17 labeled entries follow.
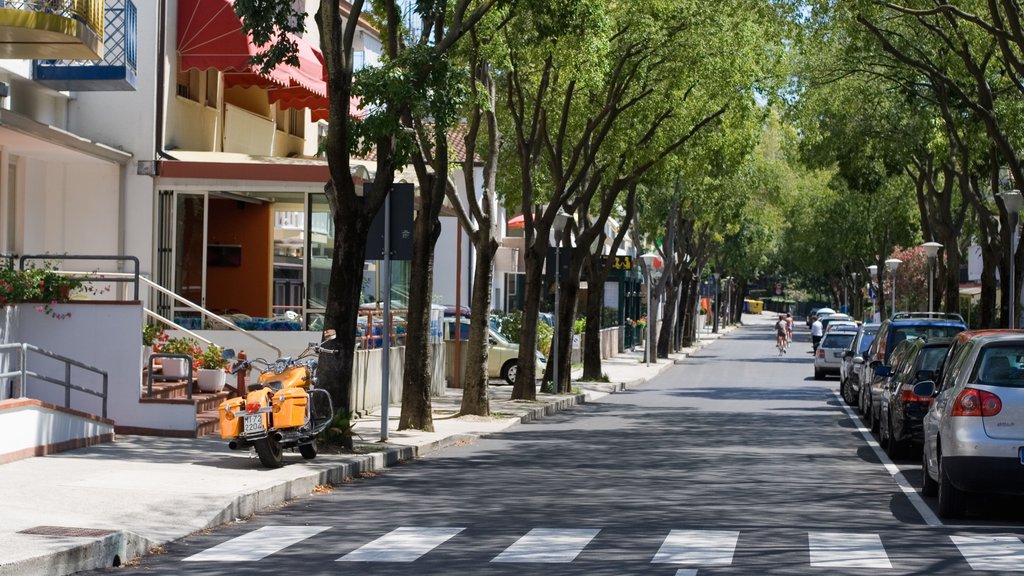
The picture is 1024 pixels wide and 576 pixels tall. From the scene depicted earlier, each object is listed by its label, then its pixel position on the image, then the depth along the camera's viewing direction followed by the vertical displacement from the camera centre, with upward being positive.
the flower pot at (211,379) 20.44 -1.07
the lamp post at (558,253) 32.50 +1.17
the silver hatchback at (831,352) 44.66 -1.24
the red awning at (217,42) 23.72 +4.11
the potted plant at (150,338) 21.00 -0.53
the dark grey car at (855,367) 29.37 -1.16
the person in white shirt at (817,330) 62.62 -0.83
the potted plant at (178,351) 20.20 -0.70
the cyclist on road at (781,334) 65.26 -1.07
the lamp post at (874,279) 69.63 +1.77
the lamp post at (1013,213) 28.92 +2.00
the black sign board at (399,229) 18.80 +0.94
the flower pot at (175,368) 20.17 -0.91
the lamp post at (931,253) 41.66 +1.65
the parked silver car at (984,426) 12.16 -0.94
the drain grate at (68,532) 10.17 -1.60
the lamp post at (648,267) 52.19 +1.48
